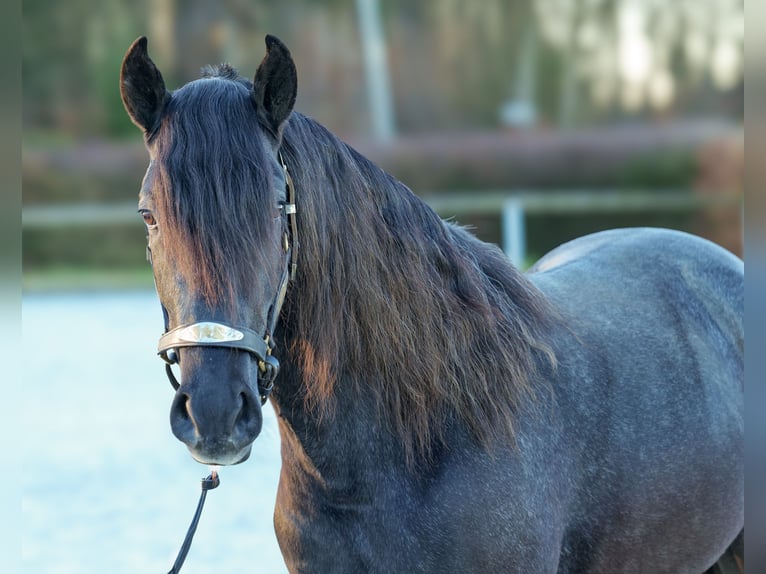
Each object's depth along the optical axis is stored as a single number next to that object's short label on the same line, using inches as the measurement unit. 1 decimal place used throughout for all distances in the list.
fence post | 920.3
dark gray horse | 140.9
